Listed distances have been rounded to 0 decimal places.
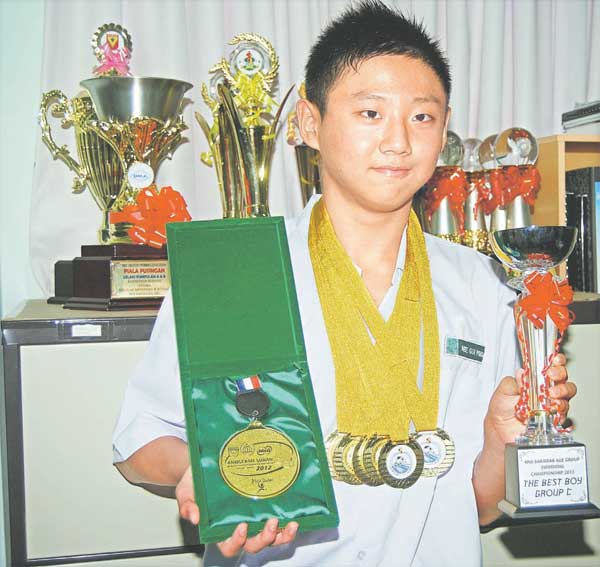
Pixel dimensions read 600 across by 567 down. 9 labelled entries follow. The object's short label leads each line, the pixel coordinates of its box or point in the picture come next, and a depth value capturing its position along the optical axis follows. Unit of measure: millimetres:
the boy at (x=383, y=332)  1108
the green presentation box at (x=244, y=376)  935
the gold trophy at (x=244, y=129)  1726
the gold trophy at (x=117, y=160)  1573
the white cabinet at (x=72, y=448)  1422
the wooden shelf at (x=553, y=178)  1793
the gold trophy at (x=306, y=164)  1819
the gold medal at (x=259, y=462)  937
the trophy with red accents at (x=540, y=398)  1002
